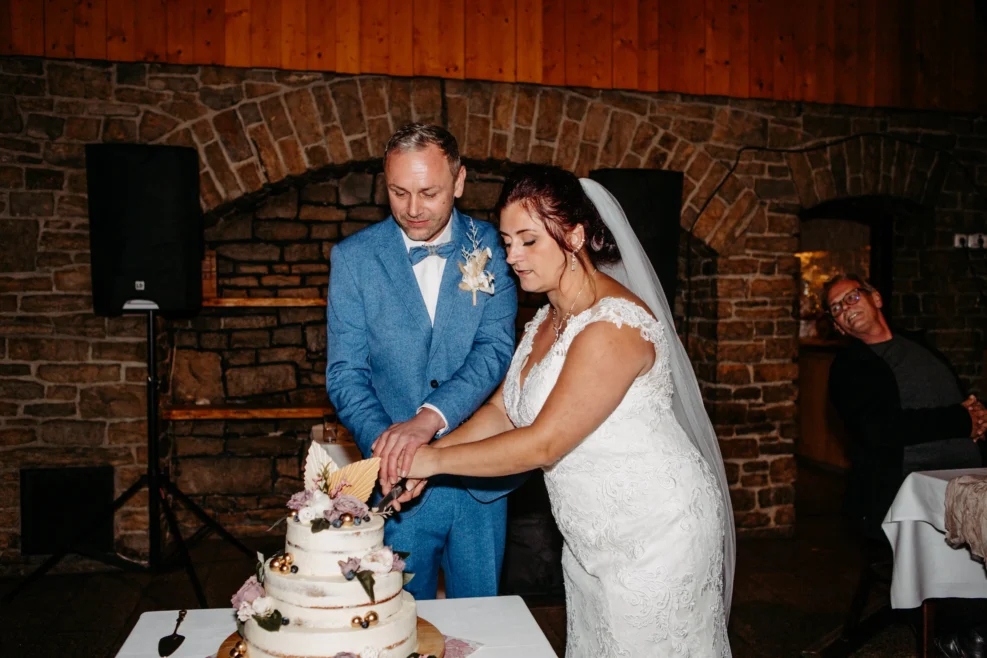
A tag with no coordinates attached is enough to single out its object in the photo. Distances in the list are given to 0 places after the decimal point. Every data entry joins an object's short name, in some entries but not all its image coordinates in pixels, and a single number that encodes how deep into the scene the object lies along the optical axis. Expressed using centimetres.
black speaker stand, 420
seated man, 343
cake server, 152
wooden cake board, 145
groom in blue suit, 216
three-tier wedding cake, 134
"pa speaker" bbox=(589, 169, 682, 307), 430
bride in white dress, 185
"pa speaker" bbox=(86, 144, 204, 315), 410
